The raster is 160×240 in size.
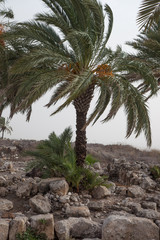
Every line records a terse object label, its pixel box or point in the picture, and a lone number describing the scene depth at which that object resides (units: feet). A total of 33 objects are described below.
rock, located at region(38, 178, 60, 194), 27.76
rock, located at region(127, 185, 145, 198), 29.84
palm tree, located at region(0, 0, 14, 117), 32.60
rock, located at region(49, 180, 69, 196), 26.30
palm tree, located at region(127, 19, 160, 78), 39.78
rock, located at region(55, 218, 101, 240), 19.27
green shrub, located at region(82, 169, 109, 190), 28.34
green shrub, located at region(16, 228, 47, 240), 18.29
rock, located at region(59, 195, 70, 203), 25.31
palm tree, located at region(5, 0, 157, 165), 26.91
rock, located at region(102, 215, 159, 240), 18.19
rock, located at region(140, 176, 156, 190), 33.85
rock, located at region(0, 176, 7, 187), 30.27
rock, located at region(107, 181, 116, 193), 31.23
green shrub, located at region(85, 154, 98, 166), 42.02
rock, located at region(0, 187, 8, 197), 27.84
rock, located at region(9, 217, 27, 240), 18.54
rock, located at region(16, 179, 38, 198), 27.40
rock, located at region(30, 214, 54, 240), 19.22
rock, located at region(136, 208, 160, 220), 21.71
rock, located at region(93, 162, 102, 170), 43.88
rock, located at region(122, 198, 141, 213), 24.14
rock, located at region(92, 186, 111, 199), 28.02
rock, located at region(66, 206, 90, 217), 22.52
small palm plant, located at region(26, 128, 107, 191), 28.15
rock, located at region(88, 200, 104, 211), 24.94
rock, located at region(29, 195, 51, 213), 23.29
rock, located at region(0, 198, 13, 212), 24.03
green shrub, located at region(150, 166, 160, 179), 38.61
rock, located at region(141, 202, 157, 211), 25.81
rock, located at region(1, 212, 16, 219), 20.99
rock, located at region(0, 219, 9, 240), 18.33
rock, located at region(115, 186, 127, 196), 30.76
